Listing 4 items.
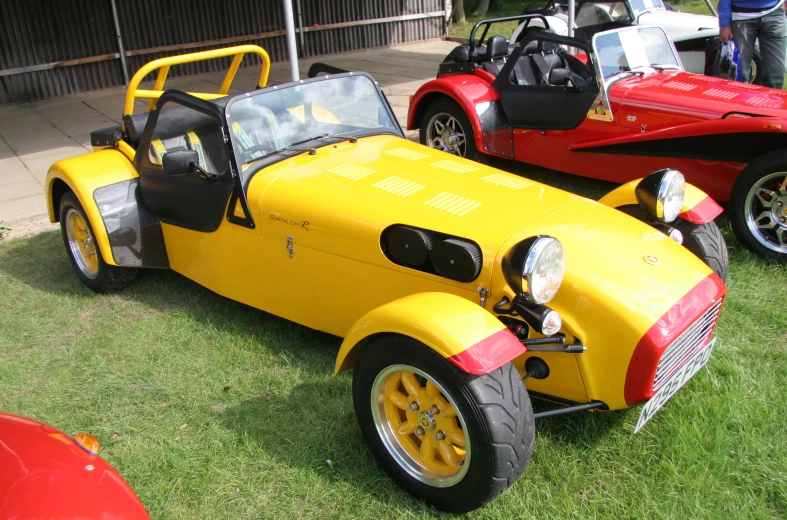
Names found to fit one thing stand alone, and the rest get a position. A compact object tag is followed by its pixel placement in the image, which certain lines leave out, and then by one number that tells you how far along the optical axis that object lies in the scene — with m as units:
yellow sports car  2.81
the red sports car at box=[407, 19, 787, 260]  5.04
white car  9.54
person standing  7.12
